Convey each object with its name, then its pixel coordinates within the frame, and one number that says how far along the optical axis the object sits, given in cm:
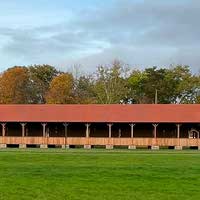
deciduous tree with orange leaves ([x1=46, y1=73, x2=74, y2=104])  8544
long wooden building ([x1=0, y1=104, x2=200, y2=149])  5594
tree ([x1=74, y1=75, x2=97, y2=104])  8902
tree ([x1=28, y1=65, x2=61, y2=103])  9875
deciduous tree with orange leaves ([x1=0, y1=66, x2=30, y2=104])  9050
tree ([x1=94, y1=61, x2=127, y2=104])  9044
